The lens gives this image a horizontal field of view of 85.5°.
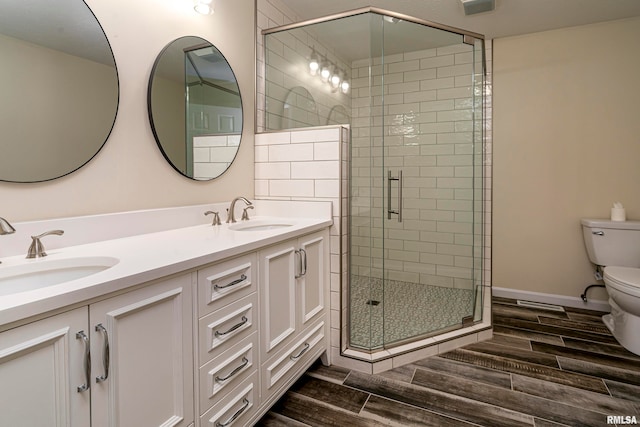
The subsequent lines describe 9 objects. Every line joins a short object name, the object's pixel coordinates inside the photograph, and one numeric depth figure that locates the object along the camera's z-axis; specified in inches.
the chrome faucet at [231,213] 77.5
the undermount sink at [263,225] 76.9
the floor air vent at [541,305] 114.7
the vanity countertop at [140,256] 28.3
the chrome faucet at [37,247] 44.0
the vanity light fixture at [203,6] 69.3
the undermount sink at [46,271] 39.5
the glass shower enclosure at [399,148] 86.4
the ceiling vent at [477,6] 93.9
